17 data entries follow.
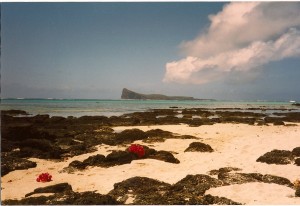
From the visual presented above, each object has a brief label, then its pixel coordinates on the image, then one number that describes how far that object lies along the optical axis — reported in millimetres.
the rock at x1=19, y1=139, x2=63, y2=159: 12609
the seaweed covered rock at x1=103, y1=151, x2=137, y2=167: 11077
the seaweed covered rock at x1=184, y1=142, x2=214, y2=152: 13227
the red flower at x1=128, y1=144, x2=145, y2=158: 11748
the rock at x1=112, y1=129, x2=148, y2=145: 16156
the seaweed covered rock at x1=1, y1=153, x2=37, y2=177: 10562
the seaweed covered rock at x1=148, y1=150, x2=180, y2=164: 11370
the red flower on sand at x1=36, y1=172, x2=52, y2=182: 9305
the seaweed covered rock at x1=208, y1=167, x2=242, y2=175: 9745
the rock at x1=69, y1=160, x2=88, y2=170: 10711
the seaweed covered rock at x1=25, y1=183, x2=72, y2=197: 8103
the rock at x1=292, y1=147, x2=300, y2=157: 11789
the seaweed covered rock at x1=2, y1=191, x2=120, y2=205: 7383
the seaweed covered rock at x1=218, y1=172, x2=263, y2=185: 8677
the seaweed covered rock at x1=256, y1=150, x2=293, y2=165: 10938
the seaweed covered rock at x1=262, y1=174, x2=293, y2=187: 8539
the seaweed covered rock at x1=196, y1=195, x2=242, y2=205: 7306
